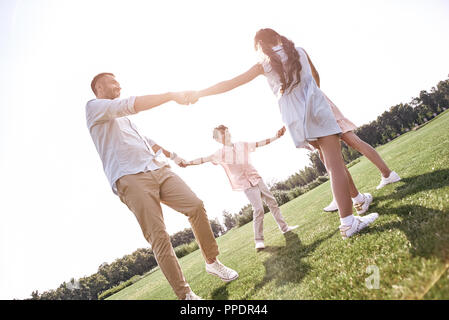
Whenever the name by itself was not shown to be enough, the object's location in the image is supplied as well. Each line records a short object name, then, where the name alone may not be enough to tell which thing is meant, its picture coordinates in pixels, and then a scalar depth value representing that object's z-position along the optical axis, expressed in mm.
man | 2909
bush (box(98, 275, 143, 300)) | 15898
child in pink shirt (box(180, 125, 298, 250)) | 5254
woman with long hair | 2738
